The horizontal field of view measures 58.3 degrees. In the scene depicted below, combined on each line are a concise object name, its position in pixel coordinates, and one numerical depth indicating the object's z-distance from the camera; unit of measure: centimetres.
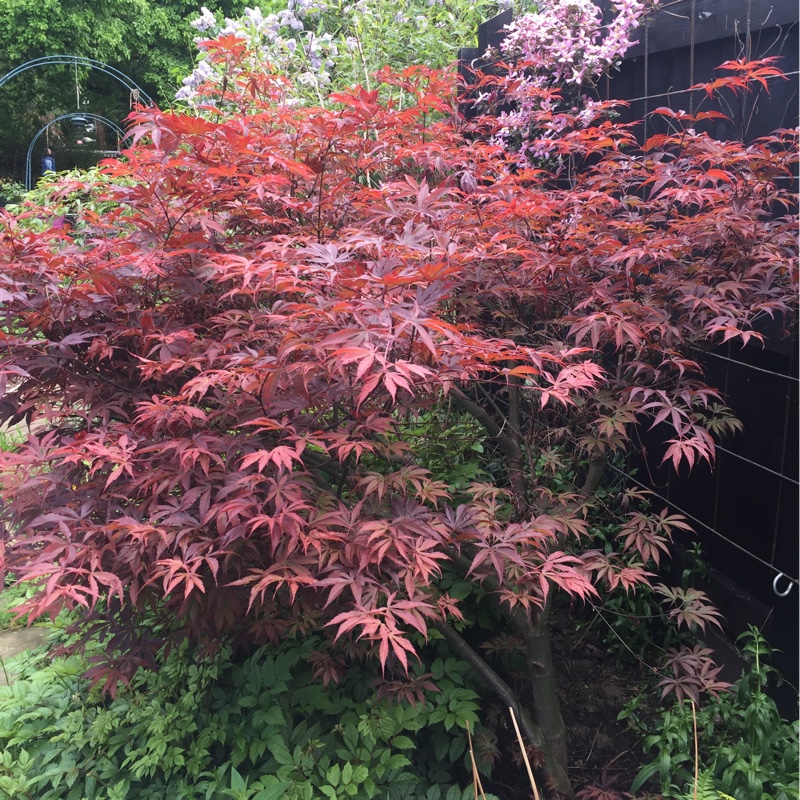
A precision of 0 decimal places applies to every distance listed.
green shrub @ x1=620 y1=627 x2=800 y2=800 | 193
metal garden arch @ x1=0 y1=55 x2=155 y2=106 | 872
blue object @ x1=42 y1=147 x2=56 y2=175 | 1372
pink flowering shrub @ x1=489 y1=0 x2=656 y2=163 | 312
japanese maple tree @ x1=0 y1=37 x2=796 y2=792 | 161
